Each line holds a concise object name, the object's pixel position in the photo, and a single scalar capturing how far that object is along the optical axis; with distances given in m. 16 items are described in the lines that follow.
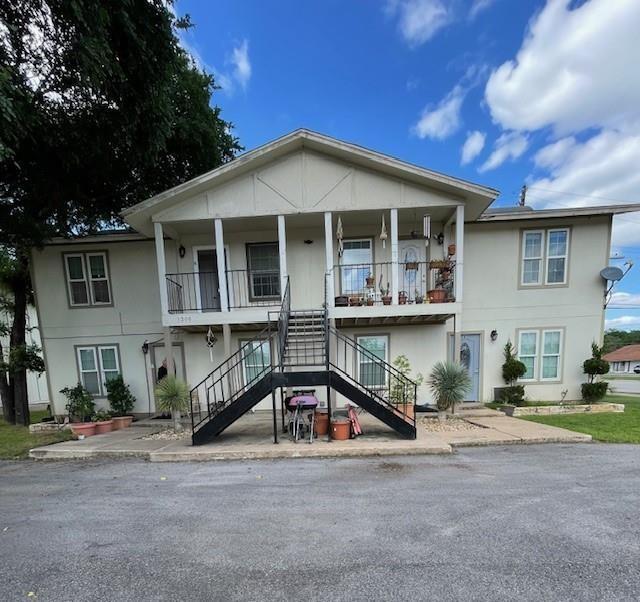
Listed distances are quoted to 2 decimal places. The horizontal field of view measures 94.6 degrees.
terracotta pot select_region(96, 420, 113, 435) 8.15
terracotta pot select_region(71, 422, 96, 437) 7.90
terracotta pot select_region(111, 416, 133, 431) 8.49
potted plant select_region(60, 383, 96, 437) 8.81
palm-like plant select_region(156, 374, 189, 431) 7.27
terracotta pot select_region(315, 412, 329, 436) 6.34
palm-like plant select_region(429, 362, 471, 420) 7.30
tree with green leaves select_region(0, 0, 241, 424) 5.71
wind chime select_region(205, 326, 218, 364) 8.88
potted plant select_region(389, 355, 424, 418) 7.36
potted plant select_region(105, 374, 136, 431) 9.12
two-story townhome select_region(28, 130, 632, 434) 7.74
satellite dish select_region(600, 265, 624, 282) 8.55
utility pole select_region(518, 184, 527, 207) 19.69
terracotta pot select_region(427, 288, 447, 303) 7.75
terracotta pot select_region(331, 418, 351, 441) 6.01
